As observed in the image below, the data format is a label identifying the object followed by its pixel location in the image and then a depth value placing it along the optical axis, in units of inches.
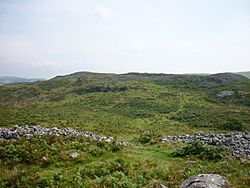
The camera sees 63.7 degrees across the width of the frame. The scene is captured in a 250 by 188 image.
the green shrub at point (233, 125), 945.3
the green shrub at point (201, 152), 459.6
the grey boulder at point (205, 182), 282.0
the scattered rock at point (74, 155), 429.2
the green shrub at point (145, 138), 613.1
